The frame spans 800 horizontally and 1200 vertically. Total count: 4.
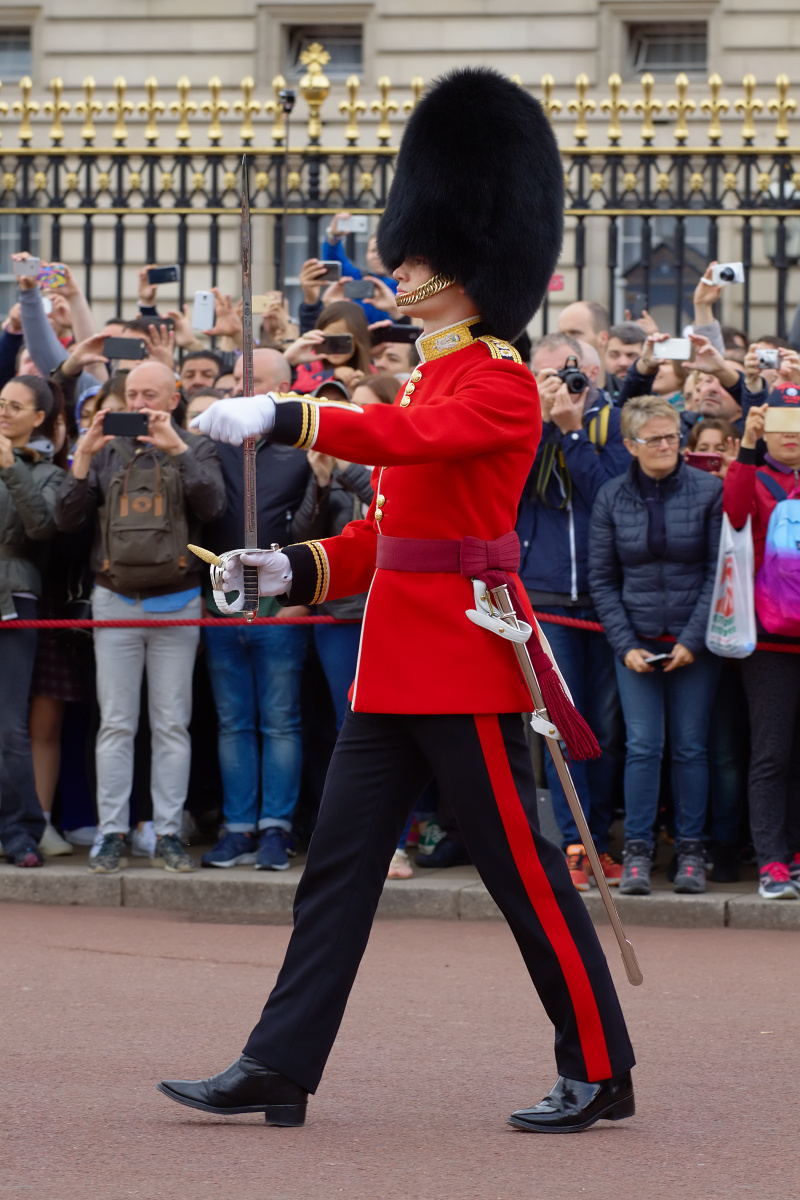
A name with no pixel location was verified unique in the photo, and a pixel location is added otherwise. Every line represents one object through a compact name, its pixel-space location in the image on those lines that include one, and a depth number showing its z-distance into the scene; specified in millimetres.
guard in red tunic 7719
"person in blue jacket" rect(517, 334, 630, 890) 13859
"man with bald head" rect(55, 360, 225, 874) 13820
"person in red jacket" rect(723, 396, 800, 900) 13219
